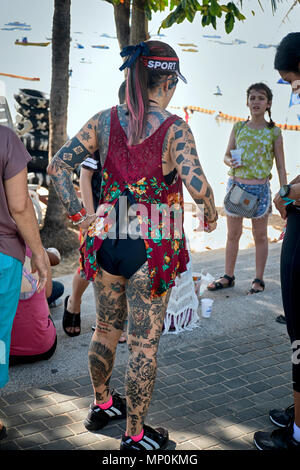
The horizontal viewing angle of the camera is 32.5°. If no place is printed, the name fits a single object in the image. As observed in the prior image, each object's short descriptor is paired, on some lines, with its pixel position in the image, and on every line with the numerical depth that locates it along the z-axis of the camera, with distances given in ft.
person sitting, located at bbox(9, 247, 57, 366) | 10.95
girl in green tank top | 16.06
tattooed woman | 8.03
